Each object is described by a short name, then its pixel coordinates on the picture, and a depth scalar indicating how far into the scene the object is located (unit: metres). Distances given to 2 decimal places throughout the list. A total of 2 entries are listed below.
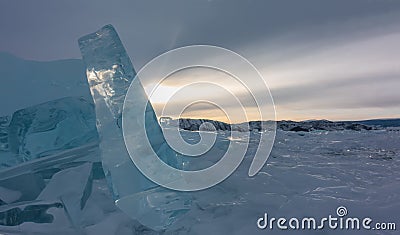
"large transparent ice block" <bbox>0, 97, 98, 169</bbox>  3.57
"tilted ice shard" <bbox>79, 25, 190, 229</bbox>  2.58
